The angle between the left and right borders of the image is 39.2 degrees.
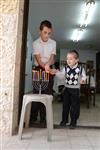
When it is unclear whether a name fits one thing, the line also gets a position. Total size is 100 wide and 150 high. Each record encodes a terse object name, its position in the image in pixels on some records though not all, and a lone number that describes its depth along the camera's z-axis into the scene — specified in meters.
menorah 1.59
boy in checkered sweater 1.71
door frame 1.63
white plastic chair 1.34
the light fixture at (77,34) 5.00
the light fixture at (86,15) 3.47
